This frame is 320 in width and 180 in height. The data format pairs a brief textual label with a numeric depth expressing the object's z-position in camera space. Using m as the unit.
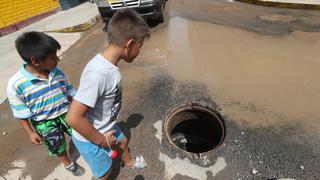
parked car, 6.72
